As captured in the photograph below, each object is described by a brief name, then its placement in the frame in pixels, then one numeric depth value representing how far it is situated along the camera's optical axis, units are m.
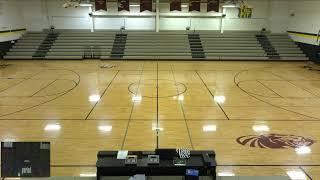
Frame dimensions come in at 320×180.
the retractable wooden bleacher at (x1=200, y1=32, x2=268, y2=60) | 18.64
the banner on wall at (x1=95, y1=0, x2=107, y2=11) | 20.03
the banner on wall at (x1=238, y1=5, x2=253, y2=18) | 20.71
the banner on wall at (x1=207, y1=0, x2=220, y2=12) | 19.98
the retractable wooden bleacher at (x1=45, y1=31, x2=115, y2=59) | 18.64
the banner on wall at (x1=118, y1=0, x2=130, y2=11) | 19.95
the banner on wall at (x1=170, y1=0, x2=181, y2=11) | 20.05
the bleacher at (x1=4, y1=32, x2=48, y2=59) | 18.37
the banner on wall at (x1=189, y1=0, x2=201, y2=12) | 19.94
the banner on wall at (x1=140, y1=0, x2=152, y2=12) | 20.08
